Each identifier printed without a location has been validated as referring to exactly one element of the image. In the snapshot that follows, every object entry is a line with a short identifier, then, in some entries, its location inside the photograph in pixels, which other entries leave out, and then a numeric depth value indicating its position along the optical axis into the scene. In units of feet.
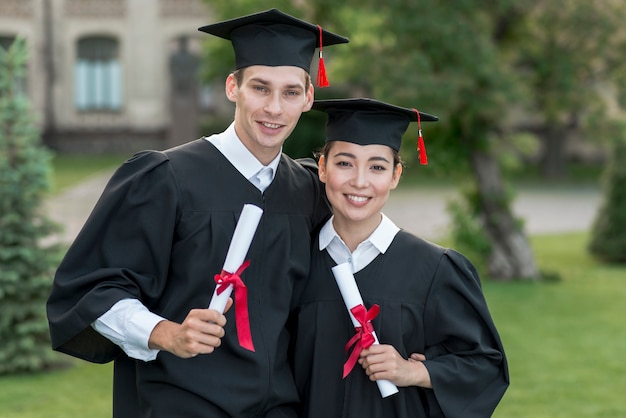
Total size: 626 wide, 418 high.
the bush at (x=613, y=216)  37.68
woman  9.55
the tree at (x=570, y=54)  30.27
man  8.84
